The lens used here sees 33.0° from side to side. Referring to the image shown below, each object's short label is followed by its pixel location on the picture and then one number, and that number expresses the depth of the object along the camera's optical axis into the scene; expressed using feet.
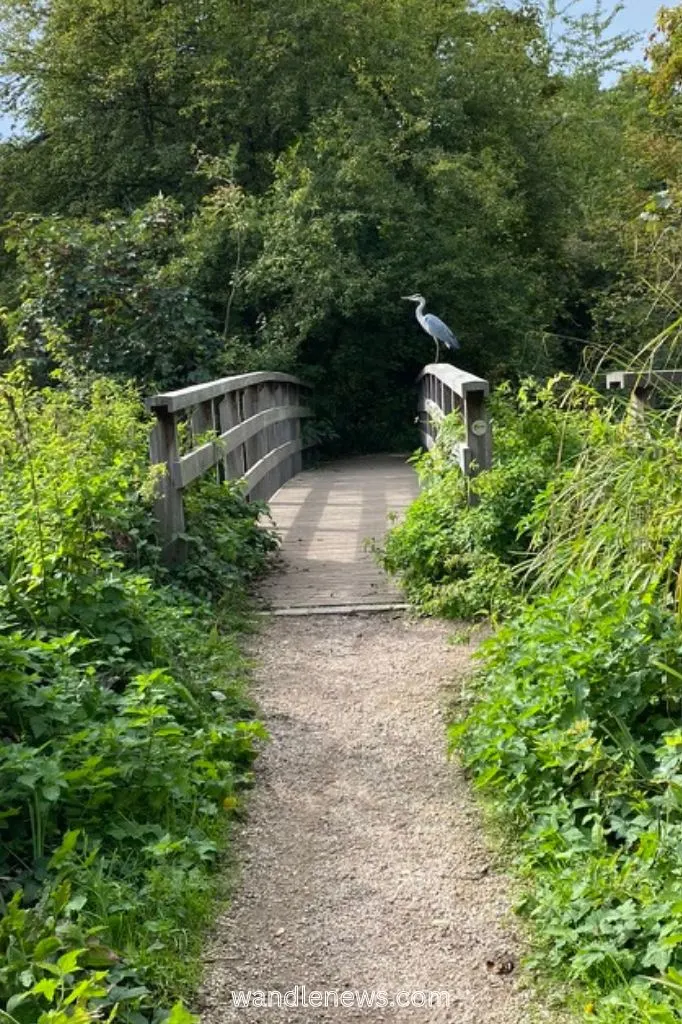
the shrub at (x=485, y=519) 17.22
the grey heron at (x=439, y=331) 37.06
